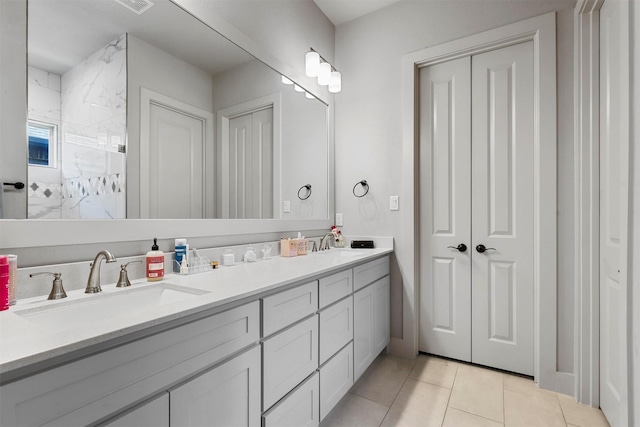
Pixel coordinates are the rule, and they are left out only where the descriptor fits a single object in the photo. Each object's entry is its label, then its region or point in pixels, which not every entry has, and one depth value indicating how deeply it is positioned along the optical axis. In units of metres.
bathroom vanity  0.61
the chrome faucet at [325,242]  2.40
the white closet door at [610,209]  1.42
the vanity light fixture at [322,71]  2.28
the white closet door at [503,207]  2.01
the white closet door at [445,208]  2.21
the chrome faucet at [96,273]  1.02
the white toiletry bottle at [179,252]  1.36
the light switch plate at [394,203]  2.37
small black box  2.42
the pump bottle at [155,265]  1.21
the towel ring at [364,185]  2.51
